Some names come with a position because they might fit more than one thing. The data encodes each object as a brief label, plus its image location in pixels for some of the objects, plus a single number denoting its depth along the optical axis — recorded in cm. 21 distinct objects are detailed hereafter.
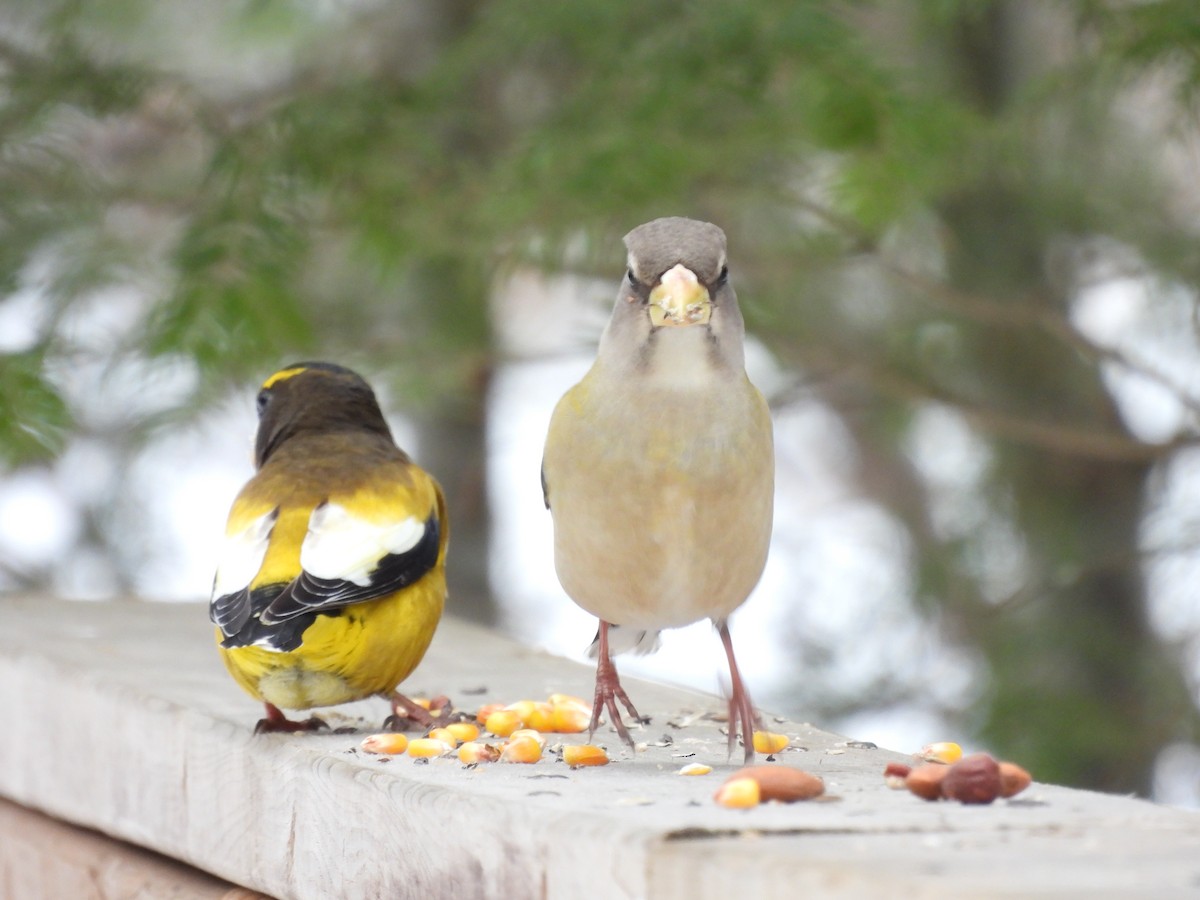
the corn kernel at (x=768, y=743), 482
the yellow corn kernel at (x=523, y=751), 452
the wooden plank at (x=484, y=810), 307
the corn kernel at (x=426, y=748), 459
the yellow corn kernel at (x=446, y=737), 487
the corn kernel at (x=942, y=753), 477
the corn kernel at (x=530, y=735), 468
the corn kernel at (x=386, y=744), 463
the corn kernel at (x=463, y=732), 504
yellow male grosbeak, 476
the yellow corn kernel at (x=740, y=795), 360
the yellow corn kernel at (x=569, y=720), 529
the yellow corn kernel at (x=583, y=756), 448
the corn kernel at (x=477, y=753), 451
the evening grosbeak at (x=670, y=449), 413
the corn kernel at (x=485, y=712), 542
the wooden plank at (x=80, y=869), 516
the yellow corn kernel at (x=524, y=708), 531
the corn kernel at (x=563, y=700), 548
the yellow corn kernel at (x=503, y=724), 518
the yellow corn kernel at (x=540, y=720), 529
